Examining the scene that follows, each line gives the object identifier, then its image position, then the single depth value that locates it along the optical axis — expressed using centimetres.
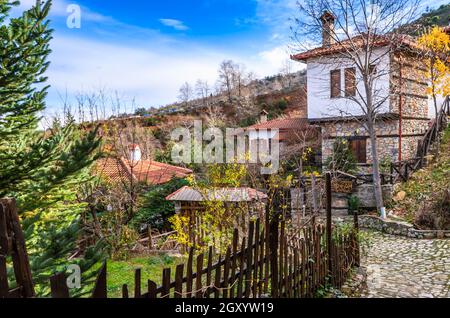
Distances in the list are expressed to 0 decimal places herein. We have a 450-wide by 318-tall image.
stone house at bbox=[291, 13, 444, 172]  1605
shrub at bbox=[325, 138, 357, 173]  1591
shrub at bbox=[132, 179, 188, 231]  1472
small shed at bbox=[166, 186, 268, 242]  731
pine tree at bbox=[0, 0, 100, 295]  391
